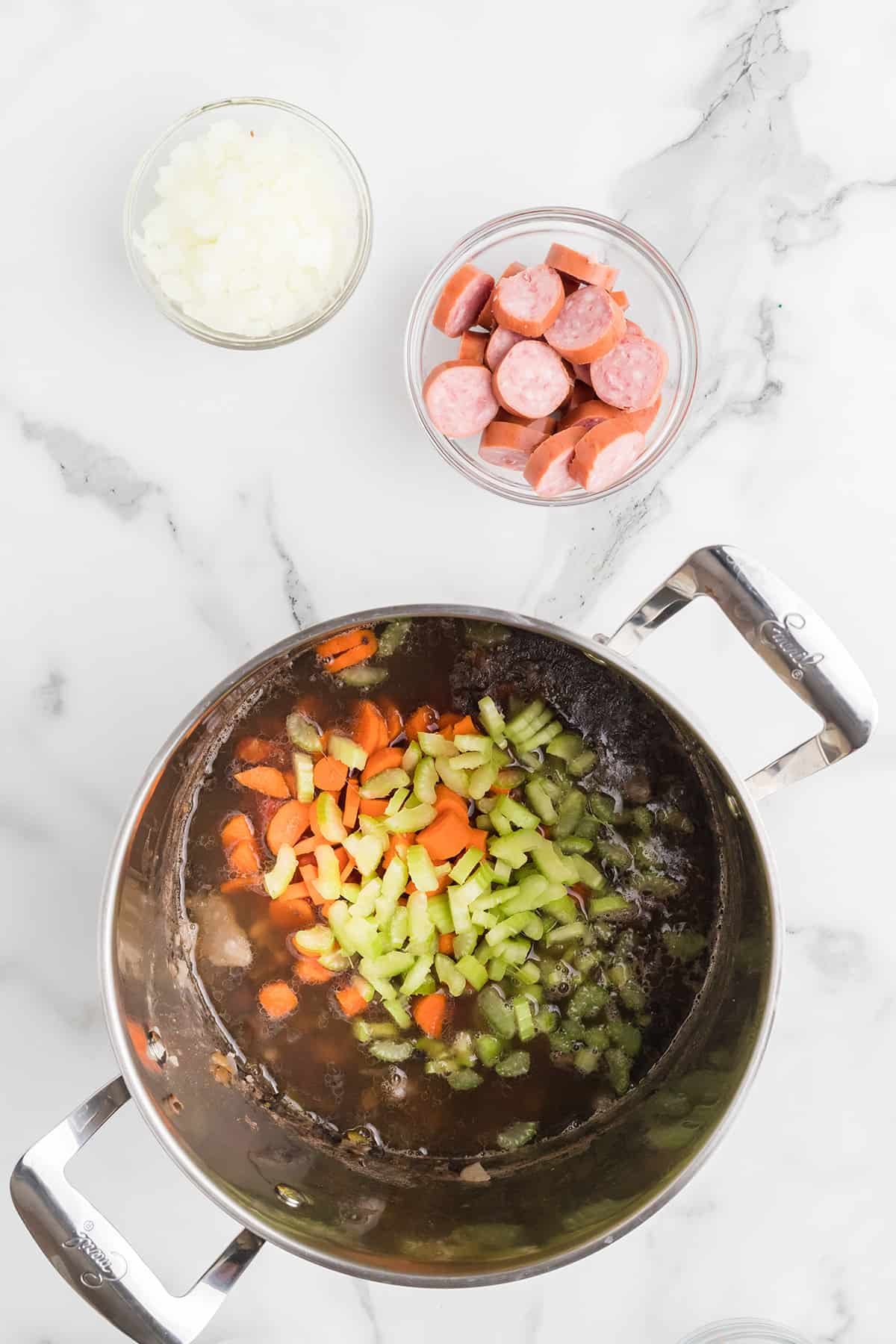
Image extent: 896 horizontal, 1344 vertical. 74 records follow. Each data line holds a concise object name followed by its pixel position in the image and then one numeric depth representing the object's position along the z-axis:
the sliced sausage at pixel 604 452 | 0.73
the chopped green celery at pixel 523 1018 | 0.78
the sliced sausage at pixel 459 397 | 0.75
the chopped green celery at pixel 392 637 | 0.77
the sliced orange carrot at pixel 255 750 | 0.78
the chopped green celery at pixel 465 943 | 0.78
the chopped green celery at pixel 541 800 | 0.78
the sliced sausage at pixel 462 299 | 0.74
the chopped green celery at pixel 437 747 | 0.77
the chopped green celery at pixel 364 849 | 0.77
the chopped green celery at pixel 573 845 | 0.78
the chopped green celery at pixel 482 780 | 0.77
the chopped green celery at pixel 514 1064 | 0.78
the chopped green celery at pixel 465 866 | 0.77
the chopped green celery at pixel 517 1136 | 0.79
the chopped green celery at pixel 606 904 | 0.78
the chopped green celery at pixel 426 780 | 0.77
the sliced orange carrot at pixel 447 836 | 0.77
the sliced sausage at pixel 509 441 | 0.75
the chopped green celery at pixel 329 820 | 0.77
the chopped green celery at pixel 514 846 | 0.77
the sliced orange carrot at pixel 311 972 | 0.78
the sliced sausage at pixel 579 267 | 0.74
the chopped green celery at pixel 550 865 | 0.77
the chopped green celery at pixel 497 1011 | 0.78
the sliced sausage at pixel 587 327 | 0.73
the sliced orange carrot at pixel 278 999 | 0.79
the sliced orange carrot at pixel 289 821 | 0.78
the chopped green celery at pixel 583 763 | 0.78
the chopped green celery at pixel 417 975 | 0.78
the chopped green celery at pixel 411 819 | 0.77
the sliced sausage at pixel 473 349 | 0.75
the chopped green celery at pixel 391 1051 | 0.78
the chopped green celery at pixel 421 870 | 0.77
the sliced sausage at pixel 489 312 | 0.75
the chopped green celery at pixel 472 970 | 0.78
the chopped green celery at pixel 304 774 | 0.77
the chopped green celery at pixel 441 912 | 0.78
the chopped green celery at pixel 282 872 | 0.77
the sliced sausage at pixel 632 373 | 0.74
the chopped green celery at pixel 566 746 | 0.78
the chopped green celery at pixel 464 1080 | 0.78
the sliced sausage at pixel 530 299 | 0.74
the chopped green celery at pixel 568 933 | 0.78
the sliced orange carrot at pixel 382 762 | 0.77
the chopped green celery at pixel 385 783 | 0.77
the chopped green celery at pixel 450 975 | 0.78
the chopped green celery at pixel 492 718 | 0.77
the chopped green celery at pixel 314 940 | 0.77
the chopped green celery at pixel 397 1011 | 0.78
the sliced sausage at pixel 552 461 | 0.74
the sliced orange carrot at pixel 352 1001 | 0.78
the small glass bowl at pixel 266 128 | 0.75
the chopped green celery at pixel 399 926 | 0.77
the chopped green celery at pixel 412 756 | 0.77
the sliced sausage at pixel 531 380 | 0.74
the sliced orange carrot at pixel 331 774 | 0.77
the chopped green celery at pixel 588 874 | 0.78
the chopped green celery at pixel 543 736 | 0.77
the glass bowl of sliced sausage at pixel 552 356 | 0.74
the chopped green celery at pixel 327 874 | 0.77
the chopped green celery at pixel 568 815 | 0.78
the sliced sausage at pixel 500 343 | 0.75
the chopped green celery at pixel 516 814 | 0.77
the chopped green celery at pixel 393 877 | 0.77
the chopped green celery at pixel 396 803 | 0.77
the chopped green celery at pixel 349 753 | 0.77
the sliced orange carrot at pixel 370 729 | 0.77
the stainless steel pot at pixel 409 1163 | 0.69
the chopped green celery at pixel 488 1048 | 0.78
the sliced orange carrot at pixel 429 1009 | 0.78
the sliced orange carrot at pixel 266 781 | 0.78
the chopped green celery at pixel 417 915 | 0.77
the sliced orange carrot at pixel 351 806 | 0.77
